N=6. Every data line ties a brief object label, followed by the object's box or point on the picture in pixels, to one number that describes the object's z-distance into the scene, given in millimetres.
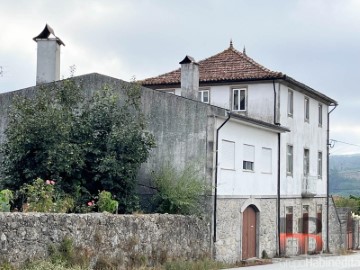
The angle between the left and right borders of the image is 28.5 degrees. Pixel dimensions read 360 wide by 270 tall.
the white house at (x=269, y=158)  28000
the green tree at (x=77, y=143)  23016
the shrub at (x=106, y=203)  21812
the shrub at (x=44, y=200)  19016
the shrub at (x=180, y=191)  24391
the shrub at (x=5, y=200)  17984
